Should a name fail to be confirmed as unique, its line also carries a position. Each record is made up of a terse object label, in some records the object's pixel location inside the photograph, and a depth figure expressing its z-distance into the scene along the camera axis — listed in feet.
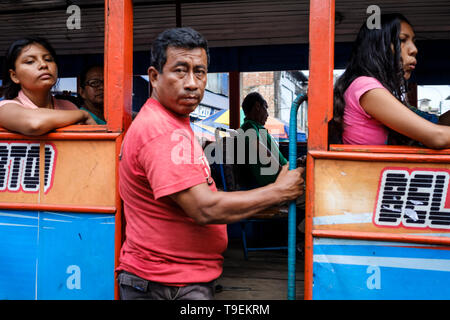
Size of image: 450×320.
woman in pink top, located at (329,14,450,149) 5.60
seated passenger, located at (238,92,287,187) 12.69
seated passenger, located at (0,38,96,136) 6.26
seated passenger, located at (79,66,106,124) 9.20
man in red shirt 4.46
